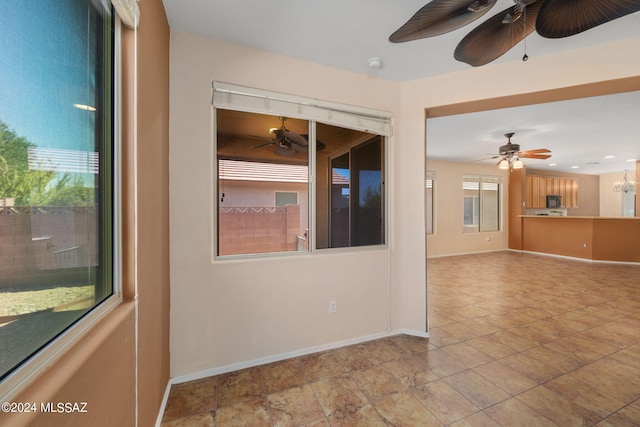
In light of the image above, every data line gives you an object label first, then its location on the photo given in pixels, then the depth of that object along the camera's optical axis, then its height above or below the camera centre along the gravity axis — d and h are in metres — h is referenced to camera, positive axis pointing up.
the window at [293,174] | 2.09 +0.36
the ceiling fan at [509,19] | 1.16 +0.99
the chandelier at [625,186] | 8.04 +0.84
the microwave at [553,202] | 8.16 +0.30
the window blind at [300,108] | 2.03 +0.96
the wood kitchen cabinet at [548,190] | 7.89 +0.72
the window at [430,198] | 6.81 +0.36
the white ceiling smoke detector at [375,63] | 2.24 +1.40
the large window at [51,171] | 0.57 +0.12
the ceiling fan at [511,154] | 4.53 +1.09
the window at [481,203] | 7.43 +0.24
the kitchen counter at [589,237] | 5.94 -0.69
